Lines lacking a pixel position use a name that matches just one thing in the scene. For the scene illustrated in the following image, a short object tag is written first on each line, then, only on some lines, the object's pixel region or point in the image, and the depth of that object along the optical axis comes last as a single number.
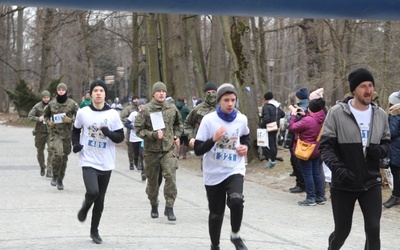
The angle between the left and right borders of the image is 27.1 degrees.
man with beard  7.12
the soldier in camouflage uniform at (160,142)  11.66
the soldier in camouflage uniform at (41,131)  17.91
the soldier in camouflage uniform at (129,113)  20.11
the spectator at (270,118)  19.80
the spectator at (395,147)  12.74
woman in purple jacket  13.93
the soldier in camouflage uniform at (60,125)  16.11
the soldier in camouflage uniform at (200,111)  11.70
